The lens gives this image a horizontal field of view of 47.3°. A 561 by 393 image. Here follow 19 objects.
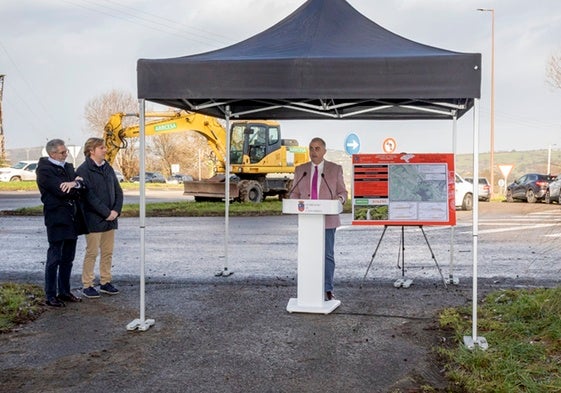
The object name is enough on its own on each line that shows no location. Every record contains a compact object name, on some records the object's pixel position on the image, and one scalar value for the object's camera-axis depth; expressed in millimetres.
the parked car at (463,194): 27766
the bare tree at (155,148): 72188
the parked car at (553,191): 30169
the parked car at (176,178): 71500
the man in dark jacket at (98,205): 7805
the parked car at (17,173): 53844
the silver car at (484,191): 36112
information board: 8414
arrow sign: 21250
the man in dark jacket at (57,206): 7441
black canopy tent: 6102
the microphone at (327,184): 7664
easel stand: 8789
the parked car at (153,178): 69000
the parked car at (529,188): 33656
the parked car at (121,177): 62653
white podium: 7250
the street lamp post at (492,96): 41034
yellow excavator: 25812
